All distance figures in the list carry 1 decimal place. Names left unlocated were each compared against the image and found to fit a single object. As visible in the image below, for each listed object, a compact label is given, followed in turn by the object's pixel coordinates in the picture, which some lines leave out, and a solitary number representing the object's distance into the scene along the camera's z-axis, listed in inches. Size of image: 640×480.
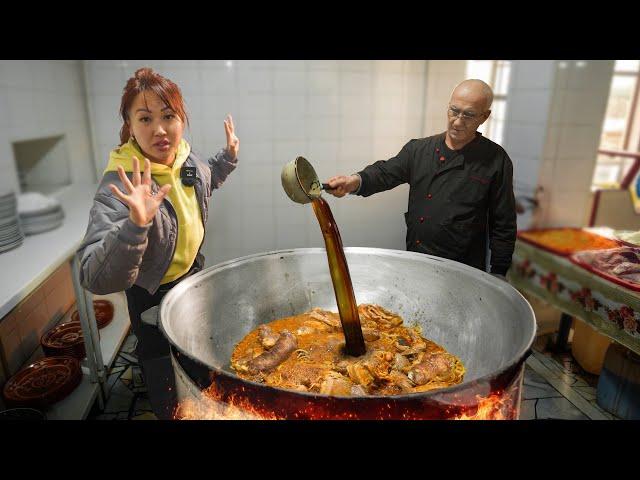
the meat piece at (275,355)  45.1
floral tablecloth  68.4
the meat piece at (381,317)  53.8
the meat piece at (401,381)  42.3
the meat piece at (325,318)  52.9
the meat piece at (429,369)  43.9
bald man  46.9
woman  37.3
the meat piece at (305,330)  52.5
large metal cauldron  30.8
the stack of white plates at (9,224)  55.8
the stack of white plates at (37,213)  61.3
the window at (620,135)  56.3
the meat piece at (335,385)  38.5
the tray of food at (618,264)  63.1
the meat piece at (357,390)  38.8
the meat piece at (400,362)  45.7
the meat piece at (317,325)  53.0
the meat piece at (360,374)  42.8
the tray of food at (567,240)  65.7
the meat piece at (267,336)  48.3
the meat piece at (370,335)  51.0
